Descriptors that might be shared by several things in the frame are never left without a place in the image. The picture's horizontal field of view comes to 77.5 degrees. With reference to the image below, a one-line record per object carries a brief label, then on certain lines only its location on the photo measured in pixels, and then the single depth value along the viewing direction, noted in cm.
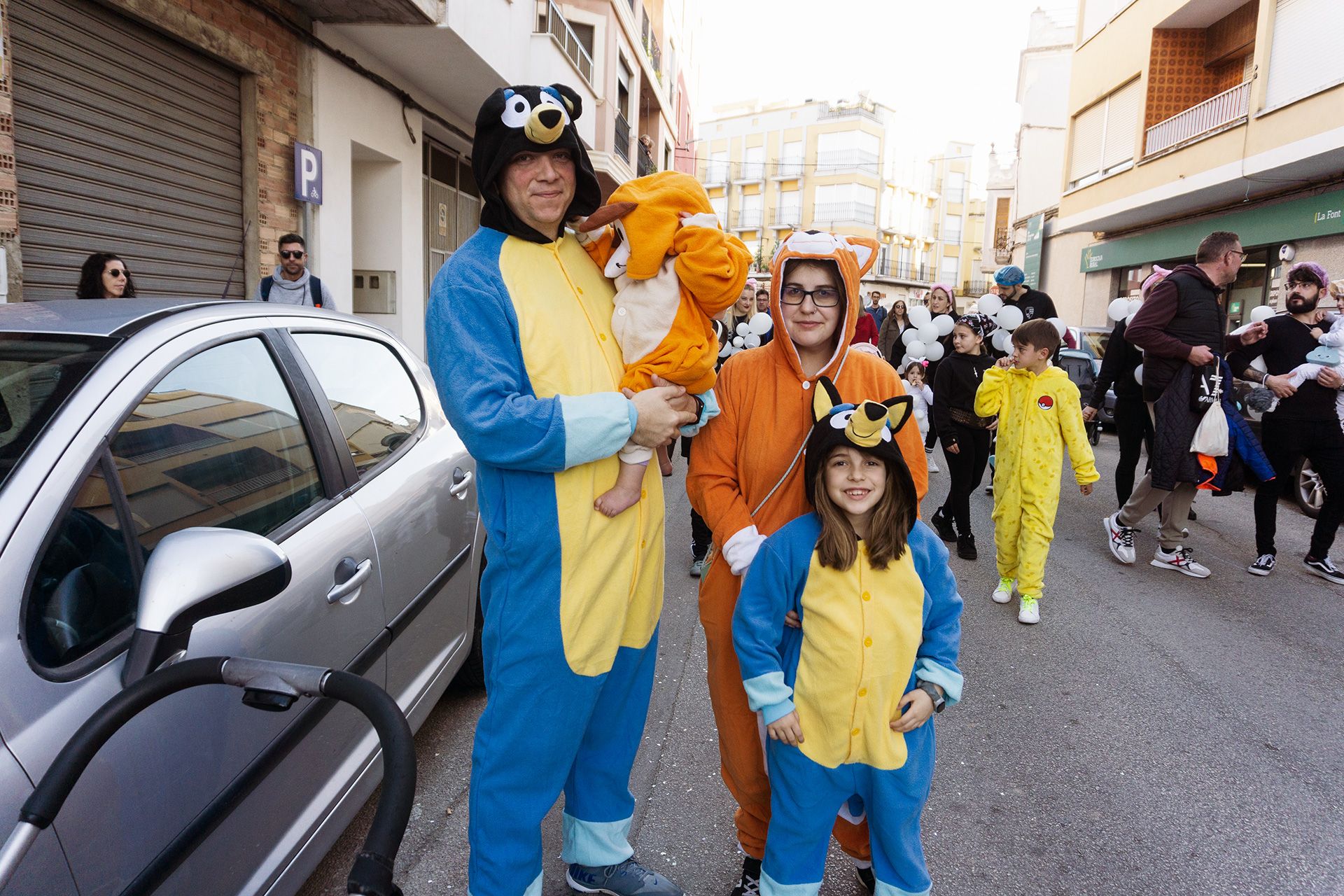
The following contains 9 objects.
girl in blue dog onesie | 196
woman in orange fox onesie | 219
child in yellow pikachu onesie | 470
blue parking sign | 809
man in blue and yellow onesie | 178
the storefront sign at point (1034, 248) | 2511
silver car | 141
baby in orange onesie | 189
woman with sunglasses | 534
